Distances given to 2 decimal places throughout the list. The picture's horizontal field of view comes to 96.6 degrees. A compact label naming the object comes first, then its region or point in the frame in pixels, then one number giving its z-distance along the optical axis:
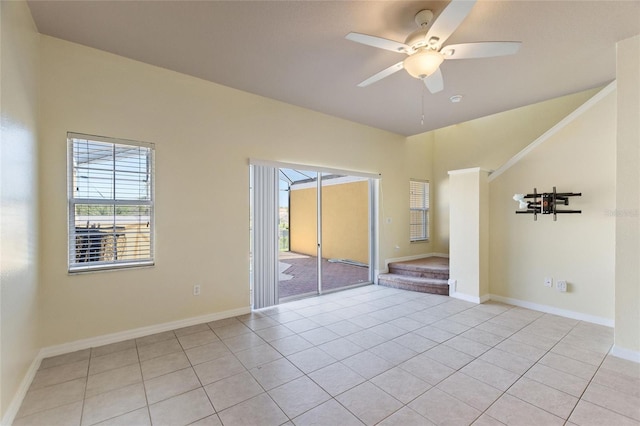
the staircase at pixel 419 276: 4.83
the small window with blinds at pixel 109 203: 2.87
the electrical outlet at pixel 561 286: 3.71
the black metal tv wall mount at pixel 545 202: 3.67
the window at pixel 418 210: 6.44
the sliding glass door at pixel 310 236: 4.08
